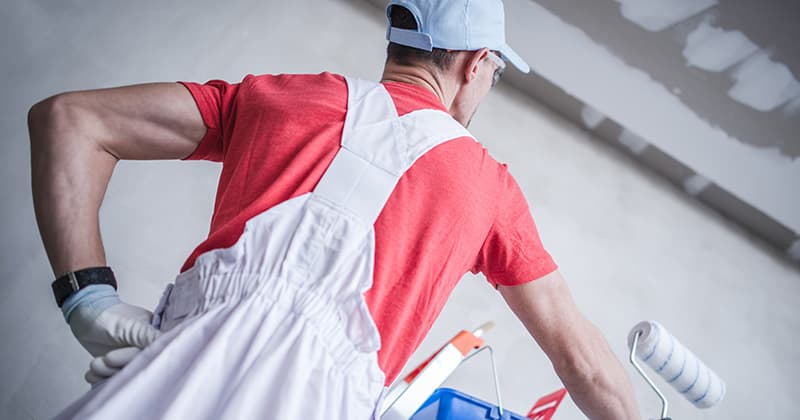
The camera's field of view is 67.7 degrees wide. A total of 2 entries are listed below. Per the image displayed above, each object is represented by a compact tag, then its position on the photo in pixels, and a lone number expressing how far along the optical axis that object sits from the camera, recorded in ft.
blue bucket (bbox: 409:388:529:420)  3.30
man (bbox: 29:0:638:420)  2.21
